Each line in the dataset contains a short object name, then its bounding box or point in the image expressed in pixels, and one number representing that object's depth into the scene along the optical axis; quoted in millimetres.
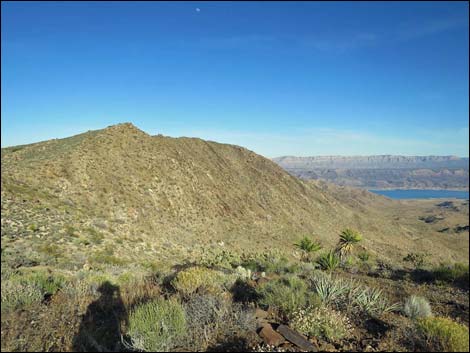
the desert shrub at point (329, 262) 15398
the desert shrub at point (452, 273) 13195
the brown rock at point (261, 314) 6903
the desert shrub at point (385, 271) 15409
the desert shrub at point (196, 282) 8656
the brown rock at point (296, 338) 5566
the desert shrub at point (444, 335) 5352
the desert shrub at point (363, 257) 27106
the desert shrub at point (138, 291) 8087
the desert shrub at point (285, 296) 7254
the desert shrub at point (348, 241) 21953
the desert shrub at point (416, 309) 7589
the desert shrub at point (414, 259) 35262
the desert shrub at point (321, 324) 6156
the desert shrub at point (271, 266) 15725
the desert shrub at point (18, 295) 6480
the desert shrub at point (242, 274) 11734
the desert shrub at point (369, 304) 7656
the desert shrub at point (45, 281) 8102
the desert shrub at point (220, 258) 22169
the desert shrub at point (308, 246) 21609
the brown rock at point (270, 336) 5634
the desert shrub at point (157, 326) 5340
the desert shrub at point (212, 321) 5715
